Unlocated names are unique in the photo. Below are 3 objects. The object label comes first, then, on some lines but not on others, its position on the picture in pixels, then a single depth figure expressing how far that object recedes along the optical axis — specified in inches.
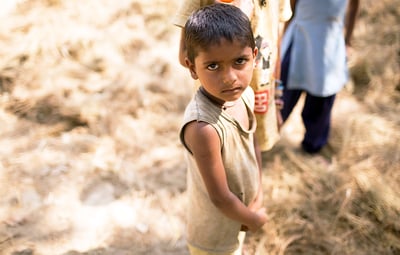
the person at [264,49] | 53.4
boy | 42.1
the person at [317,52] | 86.1
